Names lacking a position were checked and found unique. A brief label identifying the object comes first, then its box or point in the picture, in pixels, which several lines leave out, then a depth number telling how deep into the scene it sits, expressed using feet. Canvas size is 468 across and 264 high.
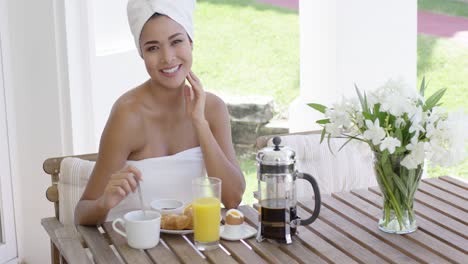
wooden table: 7.18
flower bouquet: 7.28
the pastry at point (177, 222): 7.62
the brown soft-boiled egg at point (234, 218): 7.66
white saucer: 7.51
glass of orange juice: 7.35
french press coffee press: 7.47
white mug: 7.30
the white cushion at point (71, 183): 8.73
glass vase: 7.48
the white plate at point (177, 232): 7.56
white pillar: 12.53
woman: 8.35
